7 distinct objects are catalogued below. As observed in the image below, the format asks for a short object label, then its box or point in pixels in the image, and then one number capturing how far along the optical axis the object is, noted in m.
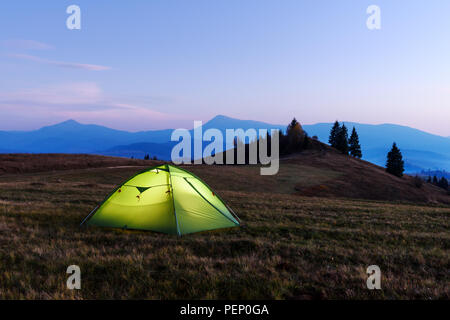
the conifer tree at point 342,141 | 98.88
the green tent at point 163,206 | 9.13
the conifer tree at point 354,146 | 100.69
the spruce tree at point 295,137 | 102.75
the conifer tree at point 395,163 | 82.38
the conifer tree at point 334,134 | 108.47
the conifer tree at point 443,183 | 114.14
